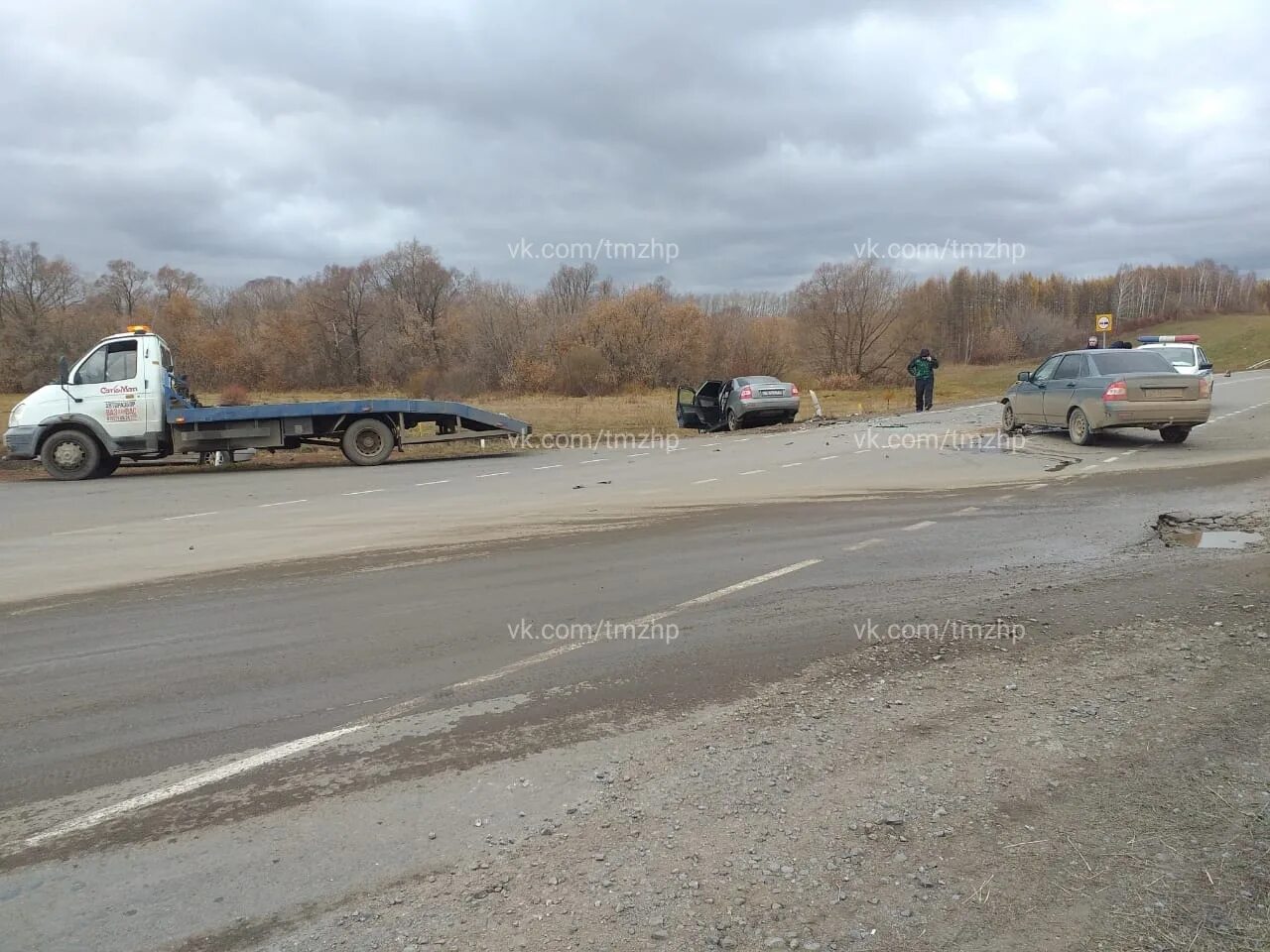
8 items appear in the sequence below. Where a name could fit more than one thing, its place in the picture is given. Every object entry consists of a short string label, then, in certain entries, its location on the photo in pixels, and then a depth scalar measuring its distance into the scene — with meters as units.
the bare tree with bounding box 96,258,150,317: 73.56
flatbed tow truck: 16.28
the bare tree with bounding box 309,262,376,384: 72.69
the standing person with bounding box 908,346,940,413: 25.17
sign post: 30.18
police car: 20.92
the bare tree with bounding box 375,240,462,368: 70.31
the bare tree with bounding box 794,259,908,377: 59.06
